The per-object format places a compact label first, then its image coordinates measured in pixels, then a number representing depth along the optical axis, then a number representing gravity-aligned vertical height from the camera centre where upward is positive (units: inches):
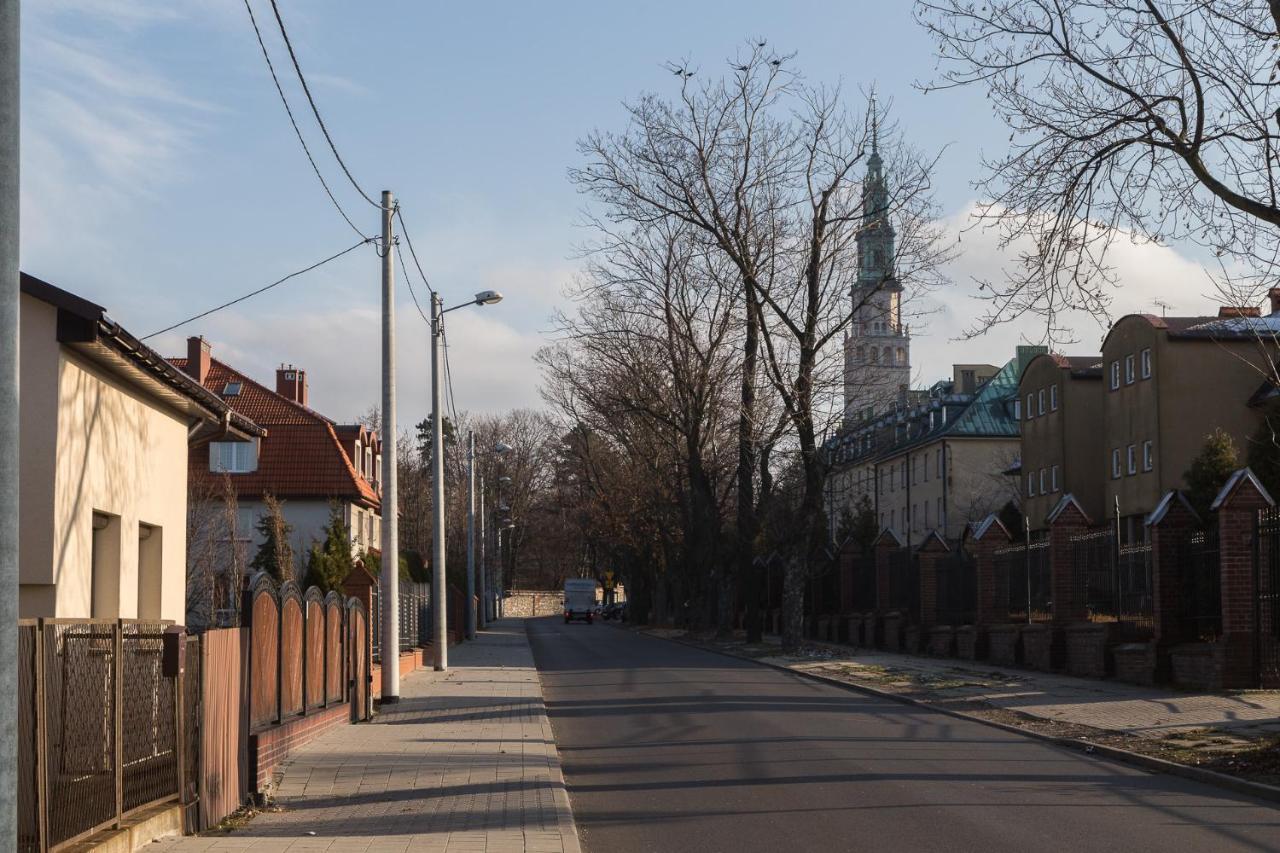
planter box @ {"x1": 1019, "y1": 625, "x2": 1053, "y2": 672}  994.7 -94.4
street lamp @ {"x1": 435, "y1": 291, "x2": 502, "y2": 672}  1139.3 +15.3
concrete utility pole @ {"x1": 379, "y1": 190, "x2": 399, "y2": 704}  756.0 +4.1
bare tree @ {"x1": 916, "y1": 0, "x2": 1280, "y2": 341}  509.0 +145.1
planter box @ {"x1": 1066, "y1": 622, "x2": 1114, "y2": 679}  902.4 -87.2
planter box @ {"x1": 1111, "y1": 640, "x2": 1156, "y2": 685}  829.8 -88.4
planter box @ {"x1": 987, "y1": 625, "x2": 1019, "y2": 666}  1082.1 -100.5
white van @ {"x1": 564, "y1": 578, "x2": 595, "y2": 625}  3410.4 -186.7
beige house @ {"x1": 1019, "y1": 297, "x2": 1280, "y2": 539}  1812.3 +142.4
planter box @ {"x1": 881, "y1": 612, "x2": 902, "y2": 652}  1435.8 -116.5
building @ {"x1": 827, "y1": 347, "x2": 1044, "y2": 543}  2920.8 +131.8
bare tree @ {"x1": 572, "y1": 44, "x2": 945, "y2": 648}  1347.2 +256.0
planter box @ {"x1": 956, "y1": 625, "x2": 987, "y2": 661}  1167.0 -106.0
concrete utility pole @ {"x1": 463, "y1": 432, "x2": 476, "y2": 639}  1827.0 -46.8
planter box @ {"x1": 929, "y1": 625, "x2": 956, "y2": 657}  1254.3 -111.0
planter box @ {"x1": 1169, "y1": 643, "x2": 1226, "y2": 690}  757.9 -82.7
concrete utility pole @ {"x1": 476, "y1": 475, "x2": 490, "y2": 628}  2623.0 -141.3
